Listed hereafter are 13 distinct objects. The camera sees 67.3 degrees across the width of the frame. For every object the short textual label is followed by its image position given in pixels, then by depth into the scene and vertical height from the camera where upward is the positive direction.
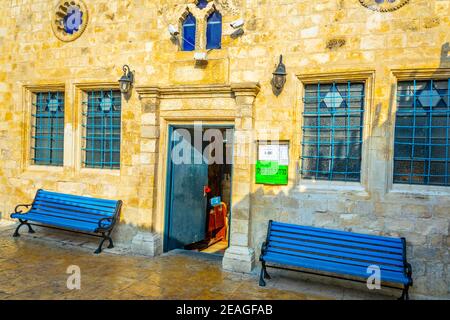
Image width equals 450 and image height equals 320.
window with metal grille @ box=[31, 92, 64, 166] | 7.17 +0.46
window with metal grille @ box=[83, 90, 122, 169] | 6.58 +0.46
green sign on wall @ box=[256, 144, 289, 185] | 5.30 -0.12
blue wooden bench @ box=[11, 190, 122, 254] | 6.07 -1.18
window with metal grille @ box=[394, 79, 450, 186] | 4.72 +0.41
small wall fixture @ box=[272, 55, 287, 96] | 5.15 +1.25
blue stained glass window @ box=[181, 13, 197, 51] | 5.96 +2.15
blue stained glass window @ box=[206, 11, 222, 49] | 5.82 +2.15
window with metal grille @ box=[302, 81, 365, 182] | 5.10 +0.43
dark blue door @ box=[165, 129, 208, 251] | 6.19 -0.73
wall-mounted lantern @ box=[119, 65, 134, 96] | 6.11 +1.31
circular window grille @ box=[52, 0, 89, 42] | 6.81 +2.68
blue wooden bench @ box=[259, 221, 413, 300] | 4.39 -1.30
